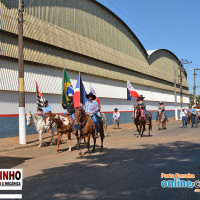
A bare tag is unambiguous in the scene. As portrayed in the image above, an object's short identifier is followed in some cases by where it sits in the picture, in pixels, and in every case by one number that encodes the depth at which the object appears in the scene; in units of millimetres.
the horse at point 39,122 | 13281
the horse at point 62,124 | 11633
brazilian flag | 13634
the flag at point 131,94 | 17953
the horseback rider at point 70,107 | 12469
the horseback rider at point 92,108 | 10633
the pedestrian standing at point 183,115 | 25172
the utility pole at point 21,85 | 13891
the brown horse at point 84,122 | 9823
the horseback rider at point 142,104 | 16797
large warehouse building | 17531
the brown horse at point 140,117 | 16256
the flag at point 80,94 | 12109
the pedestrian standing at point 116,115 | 25328
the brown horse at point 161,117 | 22953
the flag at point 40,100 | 15602
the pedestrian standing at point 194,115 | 24969
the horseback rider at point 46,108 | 14176
